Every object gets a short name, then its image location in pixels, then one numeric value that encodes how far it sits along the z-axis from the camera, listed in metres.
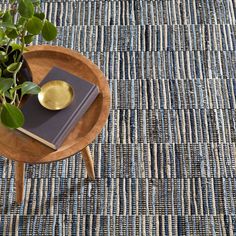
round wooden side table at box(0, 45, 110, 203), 2.27
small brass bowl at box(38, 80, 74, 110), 2.31
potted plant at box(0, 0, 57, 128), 2.07
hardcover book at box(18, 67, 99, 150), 2.25
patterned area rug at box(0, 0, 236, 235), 2.61
